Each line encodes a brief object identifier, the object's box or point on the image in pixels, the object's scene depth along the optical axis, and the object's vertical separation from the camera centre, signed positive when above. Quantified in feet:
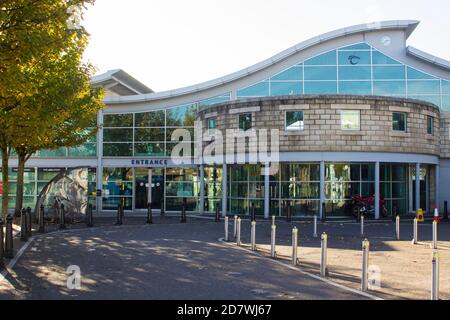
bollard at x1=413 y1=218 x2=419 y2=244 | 53.18 -4.24
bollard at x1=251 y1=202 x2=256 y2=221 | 80.78 -3.38
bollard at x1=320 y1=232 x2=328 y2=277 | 35.73 -4.60
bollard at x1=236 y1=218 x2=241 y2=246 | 51.87 -4.53
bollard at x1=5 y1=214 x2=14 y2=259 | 43.11 -4.21
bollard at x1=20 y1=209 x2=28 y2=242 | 55.42 -4.36
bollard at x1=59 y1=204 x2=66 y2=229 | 70.18 -4.04
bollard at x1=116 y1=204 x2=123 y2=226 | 77.92 -4.07
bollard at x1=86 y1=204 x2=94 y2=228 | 74.59 -4.27
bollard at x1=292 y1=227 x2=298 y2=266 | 39.87 -4.60
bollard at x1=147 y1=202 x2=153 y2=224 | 80.13 -4.40
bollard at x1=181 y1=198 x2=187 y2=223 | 82.02 -4.13
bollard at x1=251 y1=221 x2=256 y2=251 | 48.97 -4.49
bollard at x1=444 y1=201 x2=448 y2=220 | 91.19 -3.88
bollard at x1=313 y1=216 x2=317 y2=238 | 60.13 -4.43
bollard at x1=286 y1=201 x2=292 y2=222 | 80.66 -3.64
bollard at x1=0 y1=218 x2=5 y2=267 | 37.58 -4.17
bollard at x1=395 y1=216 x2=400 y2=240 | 58.13 -4.04
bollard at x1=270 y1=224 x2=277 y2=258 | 44.08 -4.78
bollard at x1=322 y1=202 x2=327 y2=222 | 81.25 -3.52
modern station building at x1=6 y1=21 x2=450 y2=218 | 86.28 +9.19
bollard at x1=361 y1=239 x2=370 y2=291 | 31.15 -4.47
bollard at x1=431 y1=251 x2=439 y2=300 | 26.73 -4.24
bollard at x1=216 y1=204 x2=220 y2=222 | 83.12 -4.08
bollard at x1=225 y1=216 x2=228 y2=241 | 56.24 -4.07
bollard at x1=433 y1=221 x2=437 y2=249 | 50.91 -4.53
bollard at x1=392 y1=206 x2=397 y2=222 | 83.07 -3.49
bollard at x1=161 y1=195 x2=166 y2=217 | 97.07 -4.27
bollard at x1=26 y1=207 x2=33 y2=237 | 59.57 -4.07
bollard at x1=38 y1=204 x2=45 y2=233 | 65.27 -4.23
